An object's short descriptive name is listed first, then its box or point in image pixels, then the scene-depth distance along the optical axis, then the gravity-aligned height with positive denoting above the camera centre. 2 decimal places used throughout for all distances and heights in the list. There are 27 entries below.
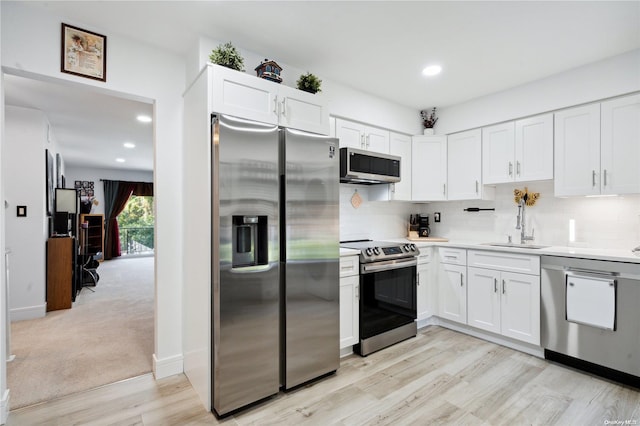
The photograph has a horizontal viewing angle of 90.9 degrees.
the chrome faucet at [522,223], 3.35 -0.13
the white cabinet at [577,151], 2.77 +0.54
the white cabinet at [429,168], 3.88 +0.53
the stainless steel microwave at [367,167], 2.97 +0.44
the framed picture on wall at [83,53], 2.12 +1.10
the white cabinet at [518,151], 3.07 +0.62
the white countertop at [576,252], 2.38 -0.35
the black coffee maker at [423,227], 4.12 -0.21
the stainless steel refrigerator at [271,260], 1.98 -0.34
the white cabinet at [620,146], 2.58 +0.54
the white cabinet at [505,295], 2.82 -0.80
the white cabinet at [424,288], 3.41 -0.85
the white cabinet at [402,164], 3.66 +0.56
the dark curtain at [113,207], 8.72 +0.12
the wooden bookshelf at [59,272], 4.19 -0.82
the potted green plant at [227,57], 2.16 +1.06
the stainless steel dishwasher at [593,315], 2.33 -0.83
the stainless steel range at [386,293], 2.85 -0.79
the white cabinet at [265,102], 2.12 +0.81
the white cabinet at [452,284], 3.32 -0.80
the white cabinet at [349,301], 2.72 -0.79
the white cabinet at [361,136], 3.21 +0.81
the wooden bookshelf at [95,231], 7.99 -0.52
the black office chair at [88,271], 5.48 -1.11
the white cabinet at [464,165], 3.59 +0.54
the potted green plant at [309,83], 2.56 +1.04
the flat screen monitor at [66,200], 4.88 +0.18
